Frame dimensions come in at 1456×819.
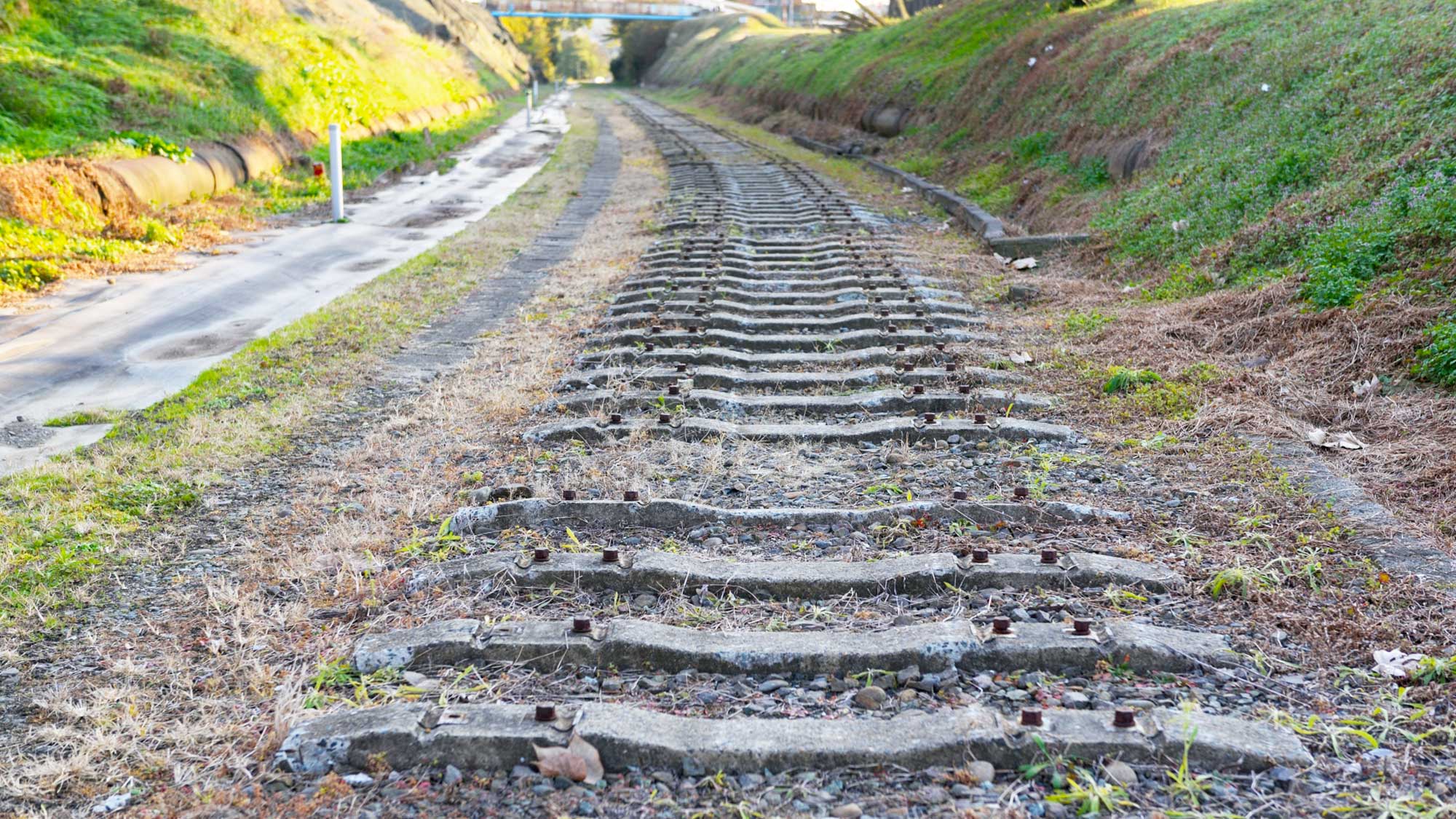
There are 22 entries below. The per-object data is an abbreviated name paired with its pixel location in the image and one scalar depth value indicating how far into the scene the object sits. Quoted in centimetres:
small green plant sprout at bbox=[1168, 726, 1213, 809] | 277
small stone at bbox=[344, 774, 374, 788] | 290
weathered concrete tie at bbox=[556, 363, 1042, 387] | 654
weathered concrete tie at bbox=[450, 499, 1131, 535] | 459
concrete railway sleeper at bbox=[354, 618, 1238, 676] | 343
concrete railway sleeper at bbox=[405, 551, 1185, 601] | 397
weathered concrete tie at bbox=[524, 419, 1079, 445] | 564
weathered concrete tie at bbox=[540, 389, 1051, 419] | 609
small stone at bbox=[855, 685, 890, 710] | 325
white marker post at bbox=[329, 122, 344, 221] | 1443
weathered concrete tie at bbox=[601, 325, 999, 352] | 742
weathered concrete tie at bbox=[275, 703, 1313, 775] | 292
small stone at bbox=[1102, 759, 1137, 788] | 282
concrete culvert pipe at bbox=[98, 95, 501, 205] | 1261
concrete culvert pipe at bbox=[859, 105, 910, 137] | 2194
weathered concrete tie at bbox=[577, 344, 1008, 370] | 696
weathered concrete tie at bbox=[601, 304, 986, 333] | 788
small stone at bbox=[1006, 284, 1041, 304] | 888
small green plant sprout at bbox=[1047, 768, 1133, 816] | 271
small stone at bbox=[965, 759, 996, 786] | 285
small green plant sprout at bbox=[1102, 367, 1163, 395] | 635
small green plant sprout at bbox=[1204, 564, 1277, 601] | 389
